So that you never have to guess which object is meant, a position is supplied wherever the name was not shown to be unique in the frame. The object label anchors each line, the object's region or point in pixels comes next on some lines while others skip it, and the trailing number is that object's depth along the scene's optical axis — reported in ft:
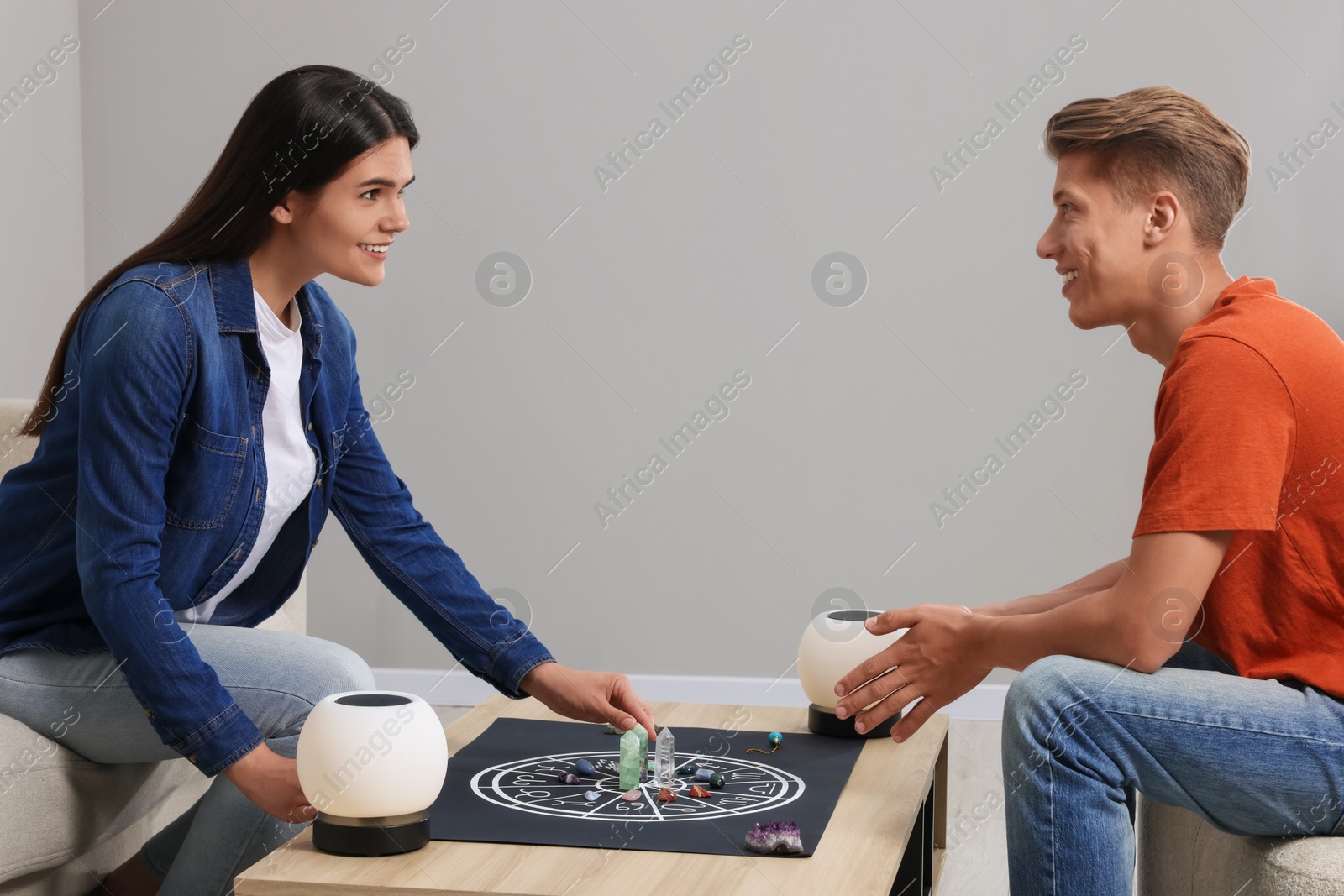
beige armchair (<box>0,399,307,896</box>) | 11.92
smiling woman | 11.78
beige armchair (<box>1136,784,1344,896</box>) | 10.93
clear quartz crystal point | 11.91
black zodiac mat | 11.30
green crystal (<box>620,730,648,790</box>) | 11.81
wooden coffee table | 10.84
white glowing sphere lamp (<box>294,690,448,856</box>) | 11.08
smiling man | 11.09
